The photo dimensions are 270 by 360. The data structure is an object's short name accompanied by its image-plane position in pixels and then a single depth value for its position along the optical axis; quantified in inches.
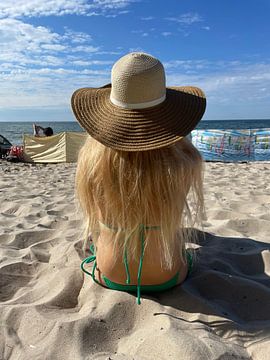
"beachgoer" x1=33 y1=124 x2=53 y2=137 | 537.0
